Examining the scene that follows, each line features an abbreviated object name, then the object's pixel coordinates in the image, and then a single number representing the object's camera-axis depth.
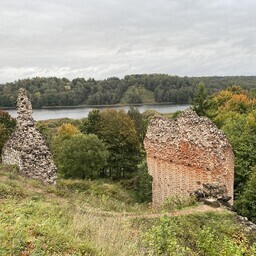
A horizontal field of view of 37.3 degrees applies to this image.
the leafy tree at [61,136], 40.02
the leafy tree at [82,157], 31.92
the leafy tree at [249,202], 19.30
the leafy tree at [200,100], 36.94
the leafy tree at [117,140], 38.50
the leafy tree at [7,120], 38.66
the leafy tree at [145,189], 21.73
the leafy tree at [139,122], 51.58
